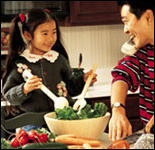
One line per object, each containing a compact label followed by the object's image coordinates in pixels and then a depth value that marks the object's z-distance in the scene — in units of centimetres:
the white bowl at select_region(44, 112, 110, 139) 216
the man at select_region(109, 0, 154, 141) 192
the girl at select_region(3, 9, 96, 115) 270
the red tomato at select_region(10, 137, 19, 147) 203
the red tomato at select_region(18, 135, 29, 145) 204
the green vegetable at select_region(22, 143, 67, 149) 200
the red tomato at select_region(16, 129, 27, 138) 206
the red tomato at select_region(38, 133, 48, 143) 205
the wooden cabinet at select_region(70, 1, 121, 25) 369
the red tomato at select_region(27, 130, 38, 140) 207
